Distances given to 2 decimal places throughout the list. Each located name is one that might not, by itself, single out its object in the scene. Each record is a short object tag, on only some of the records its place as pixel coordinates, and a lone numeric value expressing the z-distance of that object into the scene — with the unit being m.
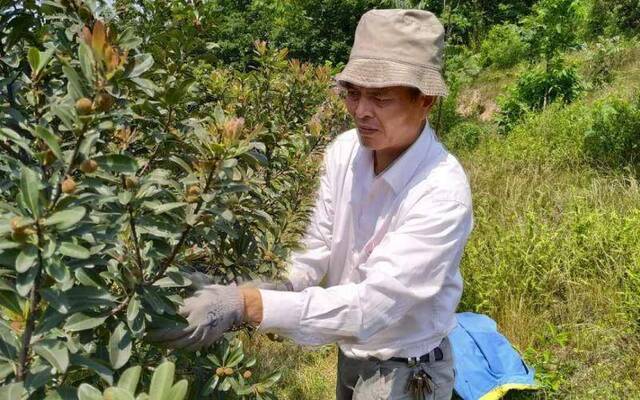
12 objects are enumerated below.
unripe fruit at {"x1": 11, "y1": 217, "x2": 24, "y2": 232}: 0.78
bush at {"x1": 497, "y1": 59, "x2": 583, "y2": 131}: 7.45
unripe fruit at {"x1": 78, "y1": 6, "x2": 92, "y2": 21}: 1.35
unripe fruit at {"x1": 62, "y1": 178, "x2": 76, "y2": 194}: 0.84
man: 1.48
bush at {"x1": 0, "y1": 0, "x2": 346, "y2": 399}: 0.86
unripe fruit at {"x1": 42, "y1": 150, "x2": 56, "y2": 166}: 0.87
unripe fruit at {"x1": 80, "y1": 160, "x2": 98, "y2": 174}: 0.88
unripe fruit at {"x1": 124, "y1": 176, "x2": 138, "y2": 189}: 1.04
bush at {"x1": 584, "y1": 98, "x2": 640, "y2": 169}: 5.38
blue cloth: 3.17
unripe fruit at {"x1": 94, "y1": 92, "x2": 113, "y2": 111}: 0.87
